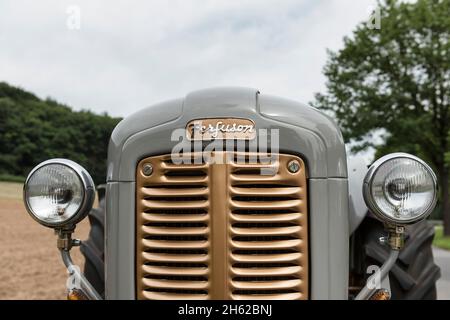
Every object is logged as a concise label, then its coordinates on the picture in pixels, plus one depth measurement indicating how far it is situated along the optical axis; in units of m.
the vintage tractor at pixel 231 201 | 2.29
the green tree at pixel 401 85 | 19.45
